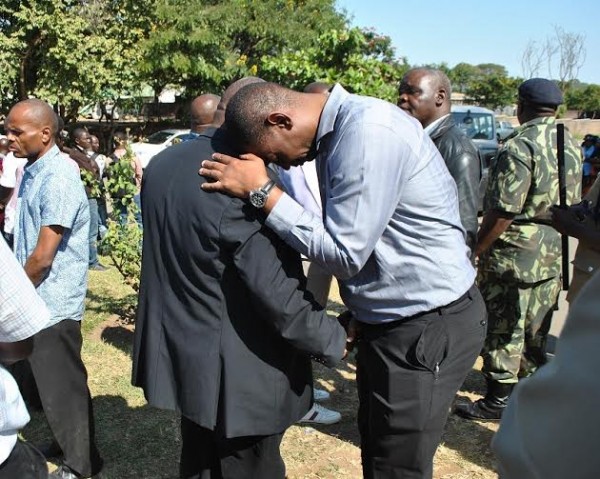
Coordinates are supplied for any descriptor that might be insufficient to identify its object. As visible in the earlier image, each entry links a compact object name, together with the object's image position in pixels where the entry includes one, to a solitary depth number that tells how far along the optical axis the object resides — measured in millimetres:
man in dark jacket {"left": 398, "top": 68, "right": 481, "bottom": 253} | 3420
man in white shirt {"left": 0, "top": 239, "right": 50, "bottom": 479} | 1743
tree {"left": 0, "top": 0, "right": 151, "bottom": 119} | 15398
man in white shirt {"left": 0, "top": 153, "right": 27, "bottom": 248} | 4527
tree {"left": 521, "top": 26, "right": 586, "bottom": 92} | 46500
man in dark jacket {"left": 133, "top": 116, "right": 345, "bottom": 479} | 1920
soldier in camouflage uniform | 3609
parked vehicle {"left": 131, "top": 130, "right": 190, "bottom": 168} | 14819
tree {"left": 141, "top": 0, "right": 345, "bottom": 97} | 16781
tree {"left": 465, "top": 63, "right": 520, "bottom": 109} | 40684
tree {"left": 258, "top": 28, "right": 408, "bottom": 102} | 7262
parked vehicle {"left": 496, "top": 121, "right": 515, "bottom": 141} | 19781
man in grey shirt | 1952
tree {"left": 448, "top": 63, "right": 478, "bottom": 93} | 60203
